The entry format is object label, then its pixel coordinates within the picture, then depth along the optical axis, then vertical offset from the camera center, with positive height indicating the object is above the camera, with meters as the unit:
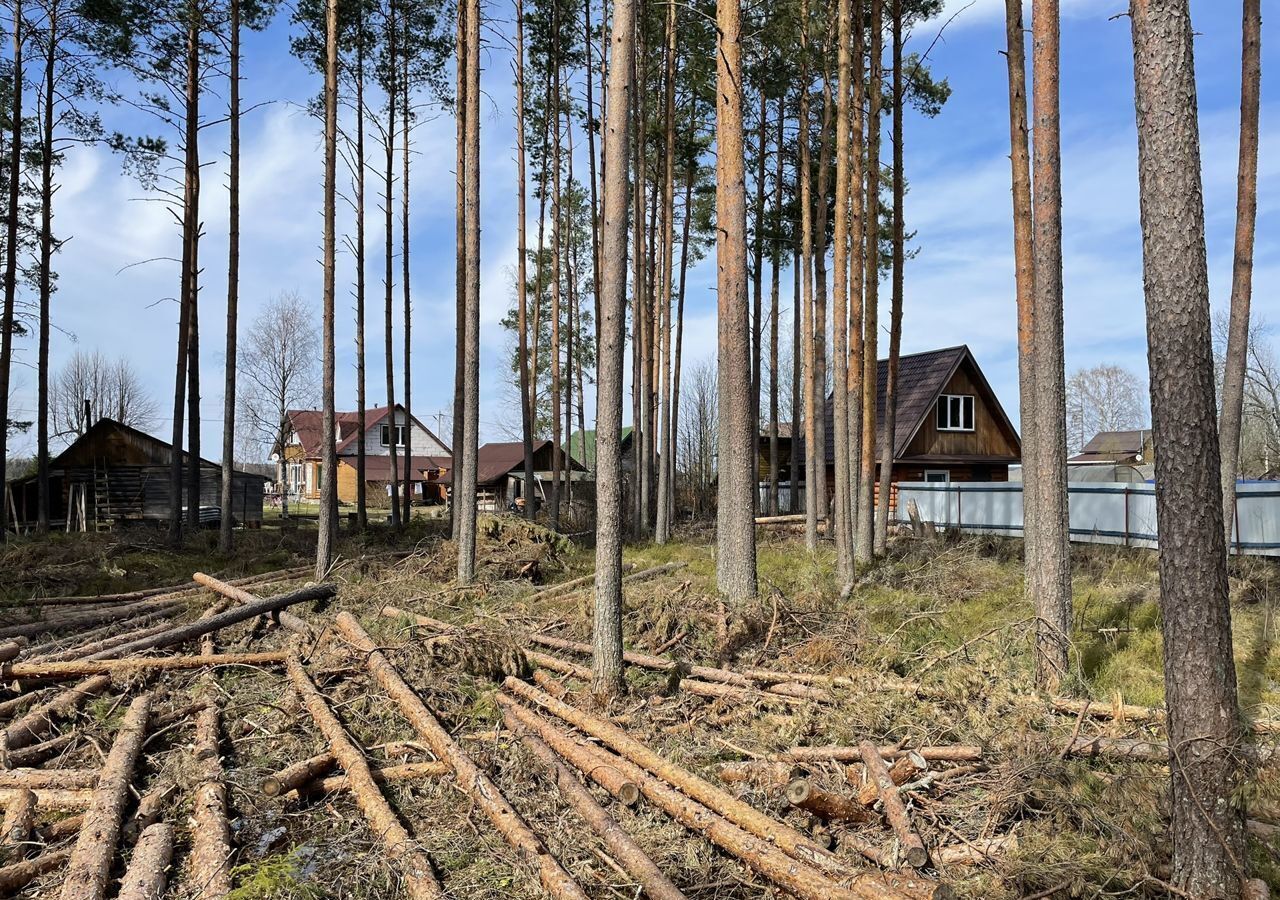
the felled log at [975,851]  4.45 -2.06
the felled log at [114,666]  7.88 -1.87
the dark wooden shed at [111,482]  25.66 -0.11
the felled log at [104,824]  4.25 -2.04
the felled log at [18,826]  4.78 -2.09
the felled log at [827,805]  4.86 -1.99
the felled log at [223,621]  8.73 -1.70
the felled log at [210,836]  4.37 -2.09
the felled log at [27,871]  4.30 -2.11
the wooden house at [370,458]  45.81 +1.16
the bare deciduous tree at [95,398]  53.47 +5.51
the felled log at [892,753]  5.55 -1.92
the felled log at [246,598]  9.91 -1.67
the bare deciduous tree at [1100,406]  76.12 +6.21
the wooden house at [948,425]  24.48 +1.46
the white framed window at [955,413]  25.05 +1.84
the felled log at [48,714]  6.59 -2.01
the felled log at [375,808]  4.37 -2.11
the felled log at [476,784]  4.33 -2.05
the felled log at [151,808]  5.05 -2.10
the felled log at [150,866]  4.21 -2.09
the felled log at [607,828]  4.22 -2.07
